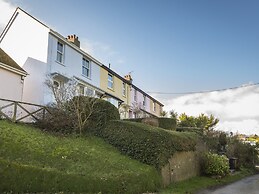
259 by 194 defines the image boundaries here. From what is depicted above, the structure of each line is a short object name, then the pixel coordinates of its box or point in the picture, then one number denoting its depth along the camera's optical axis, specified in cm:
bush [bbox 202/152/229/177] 1385
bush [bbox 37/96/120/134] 1147
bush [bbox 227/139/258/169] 1975
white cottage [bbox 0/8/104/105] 1500
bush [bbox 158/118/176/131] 1647
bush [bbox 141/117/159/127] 1459
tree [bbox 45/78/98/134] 1178
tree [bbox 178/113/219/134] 3082
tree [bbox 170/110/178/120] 3166
